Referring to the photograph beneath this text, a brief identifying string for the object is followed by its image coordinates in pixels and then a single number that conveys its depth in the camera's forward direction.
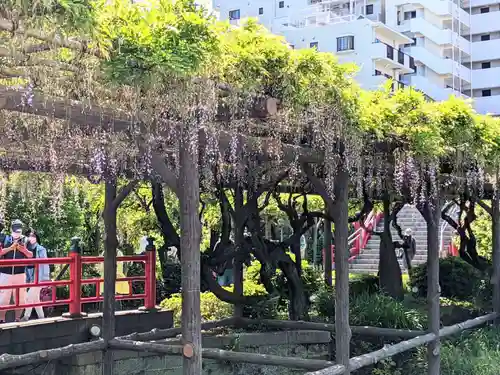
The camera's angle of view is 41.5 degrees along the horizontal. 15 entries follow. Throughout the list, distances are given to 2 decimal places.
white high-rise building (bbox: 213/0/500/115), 34.44
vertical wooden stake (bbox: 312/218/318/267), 16.94
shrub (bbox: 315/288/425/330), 8.34
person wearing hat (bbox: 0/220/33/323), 7.09
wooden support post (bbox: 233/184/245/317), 7.93
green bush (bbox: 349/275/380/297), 10.11
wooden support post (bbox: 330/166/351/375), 5.68
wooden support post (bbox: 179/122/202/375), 4.24
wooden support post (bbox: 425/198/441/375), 6.98
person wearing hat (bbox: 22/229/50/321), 7.33
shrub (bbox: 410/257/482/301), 11.01
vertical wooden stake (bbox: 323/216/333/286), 10.93
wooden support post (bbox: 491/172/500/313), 8.98
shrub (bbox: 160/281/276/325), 8.48
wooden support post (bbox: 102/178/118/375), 6.60
